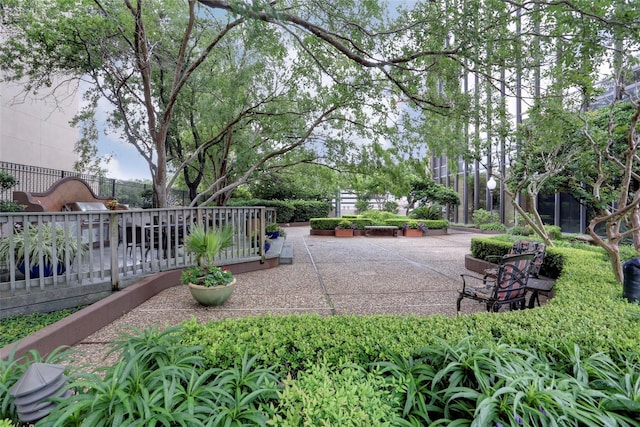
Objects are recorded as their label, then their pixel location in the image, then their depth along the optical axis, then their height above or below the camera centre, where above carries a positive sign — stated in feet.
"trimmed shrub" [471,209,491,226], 49.57 -1.26
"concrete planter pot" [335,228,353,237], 48.03 -3.70
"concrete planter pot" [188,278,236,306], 13.25 -3.79
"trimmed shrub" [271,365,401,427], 4.29 -2.96
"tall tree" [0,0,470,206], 17.02 +10.98
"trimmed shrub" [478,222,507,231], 45.52 -2.68
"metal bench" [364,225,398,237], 47.76 -3.38
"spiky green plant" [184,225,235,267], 14.01 -1.64
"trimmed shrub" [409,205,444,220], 57.62 -0.52
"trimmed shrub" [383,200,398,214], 77.41 +0.62
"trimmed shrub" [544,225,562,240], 30.48 -2.45
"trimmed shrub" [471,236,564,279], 16.37 -2.73
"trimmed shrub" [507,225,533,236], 33.45 -2.44
